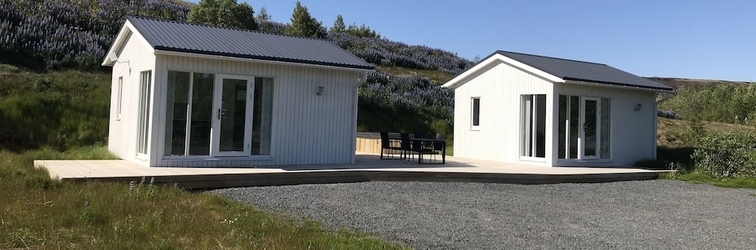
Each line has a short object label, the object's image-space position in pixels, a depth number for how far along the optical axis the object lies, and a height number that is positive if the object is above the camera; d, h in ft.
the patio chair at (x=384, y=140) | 40.98 -0.07
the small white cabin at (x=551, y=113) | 41.37 +2.48
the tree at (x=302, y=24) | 98.02 +19.86
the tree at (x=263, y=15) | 140.14 +30.36
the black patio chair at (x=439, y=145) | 40.70 -0.29
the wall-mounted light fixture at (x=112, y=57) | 37.54 +4.91
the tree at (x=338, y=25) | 146.61 +30.20
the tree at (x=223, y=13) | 78.38 +17.36
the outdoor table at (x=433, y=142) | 38.32 -0.12
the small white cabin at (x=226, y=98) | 30.48 +2.11
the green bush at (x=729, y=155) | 38.32 -0.37
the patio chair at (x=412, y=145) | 38.75 -0.36
